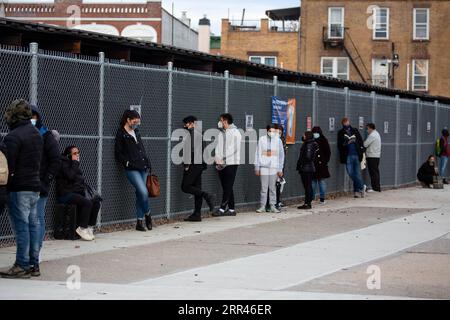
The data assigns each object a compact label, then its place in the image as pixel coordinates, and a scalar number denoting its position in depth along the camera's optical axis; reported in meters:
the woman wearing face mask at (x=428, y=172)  29.53
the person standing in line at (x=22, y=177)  10.55
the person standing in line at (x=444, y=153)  32.91
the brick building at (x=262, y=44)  66.94
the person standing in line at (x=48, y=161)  11.12
